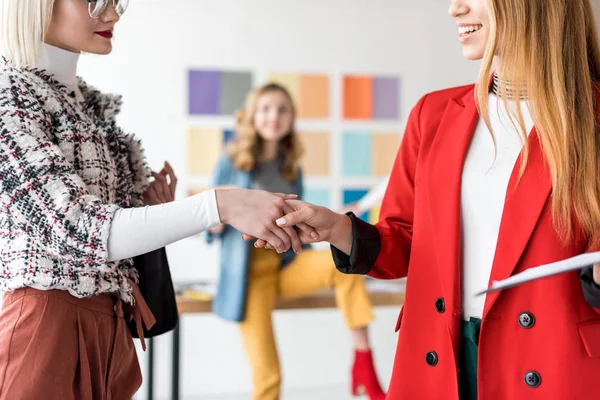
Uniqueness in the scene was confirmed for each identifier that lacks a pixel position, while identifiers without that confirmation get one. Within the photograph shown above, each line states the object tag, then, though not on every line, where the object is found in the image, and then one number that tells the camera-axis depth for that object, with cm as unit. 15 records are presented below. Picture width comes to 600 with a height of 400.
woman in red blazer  138
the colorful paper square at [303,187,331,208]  493
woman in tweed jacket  137
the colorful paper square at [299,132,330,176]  494
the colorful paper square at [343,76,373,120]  503
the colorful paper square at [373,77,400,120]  509
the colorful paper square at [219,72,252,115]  478
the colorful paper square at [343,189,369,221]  500
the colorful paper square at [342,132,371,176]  502
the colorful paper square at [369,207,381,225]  509
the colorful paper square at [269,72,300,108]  489
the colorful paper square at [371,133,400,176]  508
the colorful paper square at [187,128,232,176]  471
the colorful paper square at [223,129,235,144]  480
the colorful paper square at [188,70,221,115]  472
